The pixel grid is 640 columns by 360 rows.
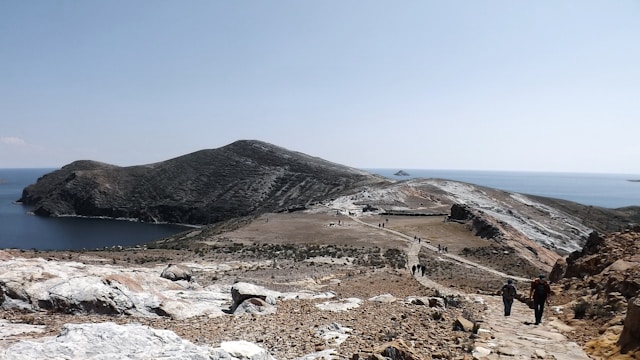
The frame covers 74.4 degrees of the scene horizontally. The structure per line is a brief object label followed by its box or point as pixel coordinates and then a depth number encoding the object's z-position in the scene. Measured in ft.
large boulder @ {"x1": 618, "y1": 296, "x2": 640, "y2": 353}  31.27
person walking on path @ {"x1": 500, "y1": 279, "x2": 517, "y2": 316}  48.78
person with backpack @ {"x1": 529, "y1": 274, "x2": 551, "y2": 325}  45.24
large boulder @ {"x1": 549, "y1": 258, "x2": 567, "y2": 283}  73.82
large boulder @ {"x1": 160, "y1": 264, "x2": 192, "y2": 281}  64.59
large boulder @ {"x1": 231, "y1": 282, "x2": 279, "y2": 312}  47.80
